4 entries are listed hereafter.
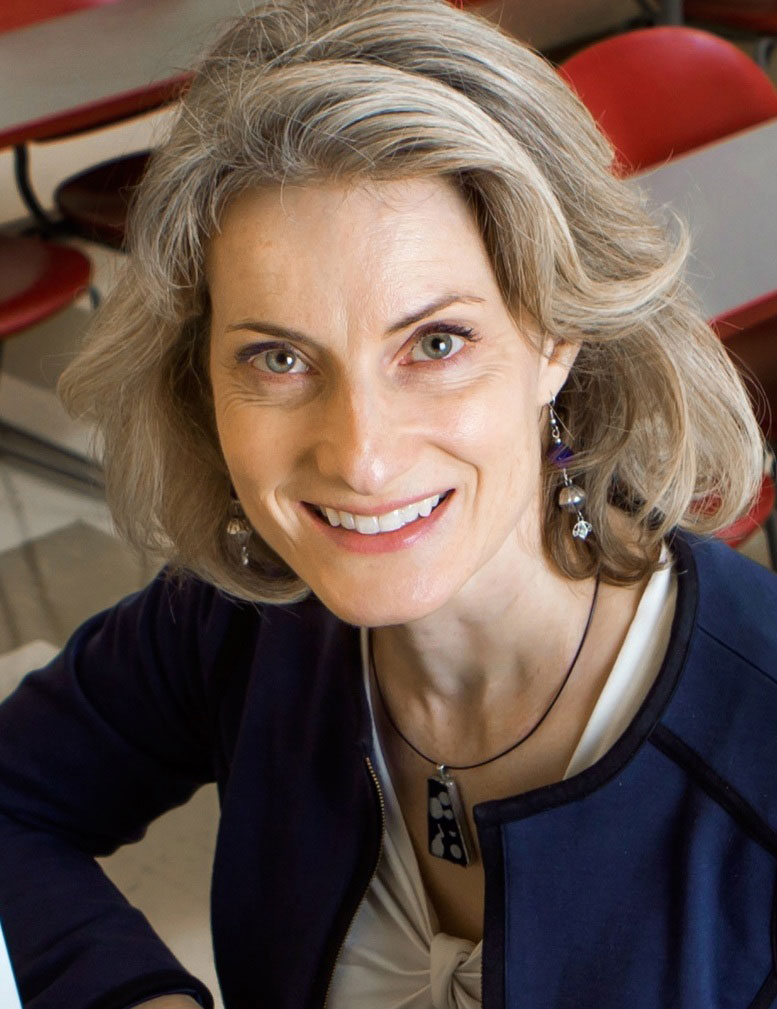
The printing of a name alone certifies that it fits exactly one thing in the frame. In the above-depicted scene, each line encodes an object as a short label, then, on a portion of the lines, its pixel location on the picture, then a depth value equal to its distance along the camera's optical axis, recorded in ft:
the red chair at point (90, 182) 11.54
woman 3.54
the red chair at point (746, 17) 14.96
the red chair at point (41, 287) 10.44
